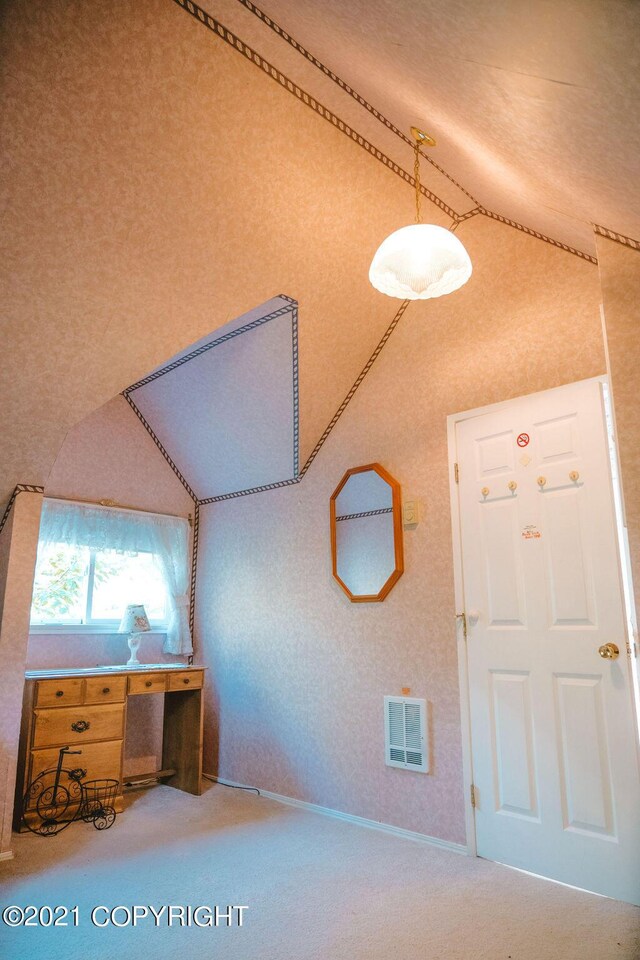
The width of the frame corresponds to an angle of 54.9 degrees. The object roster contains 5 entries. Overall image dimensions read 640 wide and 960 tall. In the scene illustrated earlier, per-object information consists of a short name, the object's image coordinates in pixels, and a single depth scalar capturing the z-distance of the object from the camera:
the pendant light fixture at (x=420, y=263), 2.17
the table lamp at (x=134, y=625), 4.24
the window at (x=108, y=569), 4.14
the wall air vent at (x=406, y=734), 3.22
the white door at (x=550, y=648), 2.56
